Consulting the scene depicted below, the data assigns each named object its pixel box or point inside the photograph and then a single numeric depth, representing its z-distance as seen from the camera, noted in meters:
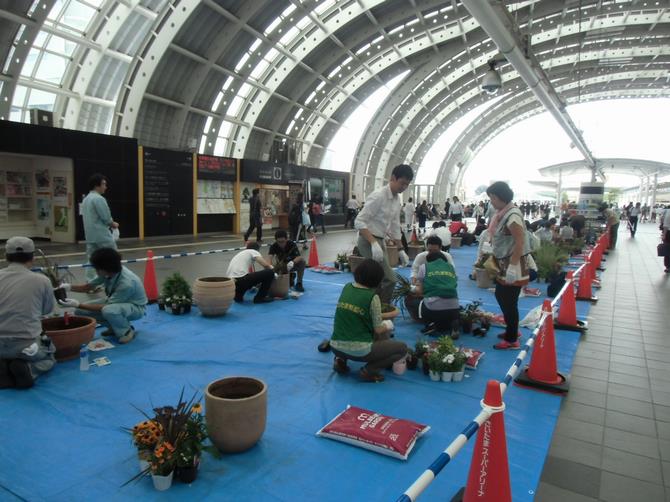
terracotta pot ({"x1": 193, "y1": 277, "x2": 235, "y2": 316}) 5.68
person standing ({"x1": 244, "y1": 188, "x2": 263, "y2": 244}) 13.56
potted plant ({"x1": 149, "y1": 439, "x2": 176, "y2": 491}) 2.37
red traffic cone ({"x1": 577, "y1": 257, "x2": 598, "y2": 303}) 7.73
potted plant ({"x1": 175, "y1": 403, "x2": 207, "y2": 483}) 2.44
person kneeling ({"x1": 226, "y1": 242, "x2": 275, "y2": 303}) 6.61
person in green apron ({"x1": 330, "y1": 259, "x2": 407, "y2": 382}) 3.72
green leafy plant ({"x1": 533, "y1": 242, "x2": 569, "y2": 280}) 9.08
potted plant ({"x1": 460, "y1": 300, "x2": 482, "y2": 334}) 5.44
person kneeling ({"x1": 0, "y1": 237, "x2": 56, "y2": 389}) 3.51
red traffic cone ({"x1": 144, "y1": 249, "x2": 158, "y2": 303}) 6.68
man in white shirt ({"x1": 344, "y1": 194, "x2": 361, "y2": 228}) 22.97
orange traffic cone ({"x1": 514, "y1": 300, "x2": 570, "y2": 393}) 3.97
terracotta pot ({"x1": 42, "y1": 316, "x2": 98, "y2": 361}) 4.04
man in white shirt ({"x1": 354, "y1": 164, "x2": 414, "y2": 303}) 5.06
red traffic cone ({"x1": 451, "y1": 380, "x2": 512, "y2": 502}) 2.10
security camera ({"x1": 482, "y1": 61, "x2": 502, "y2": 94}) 11.15
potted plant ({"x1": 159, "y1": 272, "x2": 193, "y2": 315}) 5.91
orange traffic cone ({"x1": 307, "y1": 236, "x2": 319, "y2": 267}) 10.28
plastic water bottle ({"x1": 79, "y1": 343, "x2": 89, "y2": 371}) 3.94
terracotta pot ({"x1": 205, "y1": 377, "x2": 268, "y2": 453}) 2.65
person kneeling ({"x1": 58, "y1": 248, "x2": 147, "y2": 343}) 4.63
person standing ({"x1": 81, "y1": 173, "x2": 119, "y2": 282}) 6.31
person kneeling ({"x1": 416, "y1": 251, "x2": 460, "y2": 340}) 5.10
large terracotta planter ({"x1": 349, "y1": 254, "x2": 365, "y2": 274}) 8.89
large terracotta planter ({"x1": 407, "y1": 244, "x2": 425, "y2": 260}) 10.91
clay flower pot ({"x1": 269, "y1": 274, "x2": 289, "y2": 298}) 6.89
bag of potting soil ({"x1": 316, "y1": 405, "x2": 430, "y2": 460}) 2.78
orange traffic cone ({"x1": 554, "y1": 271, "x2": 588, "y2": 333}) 5.88
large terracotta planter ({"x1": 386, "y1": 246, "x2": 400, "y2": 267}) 10.16
